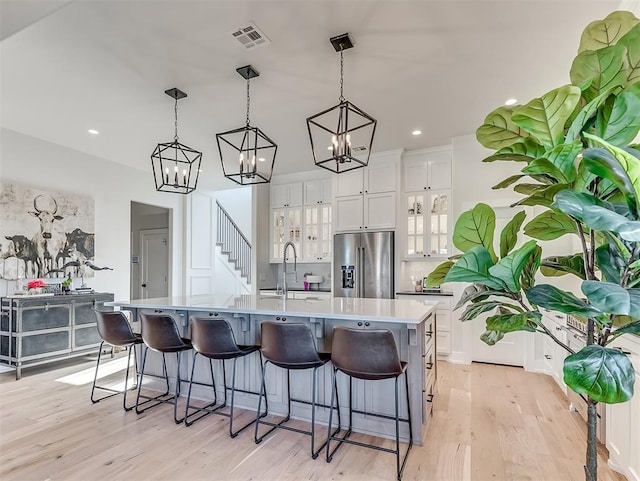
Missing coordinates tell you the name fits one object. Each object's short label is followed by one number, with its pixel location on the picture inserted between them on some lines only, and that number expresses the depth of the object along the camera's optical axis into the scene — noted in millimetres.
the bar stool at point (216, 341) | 2670
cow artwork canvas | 4281
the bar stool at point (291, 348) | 2383
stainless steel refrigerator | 5082
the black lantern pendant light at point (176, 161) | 3373
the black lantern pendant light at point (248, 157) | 2970
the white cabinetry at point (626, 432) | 1897
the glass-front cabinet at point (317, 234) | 6051
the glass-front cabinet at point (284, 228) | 6312
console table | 4023
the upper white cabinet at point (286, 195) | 6344
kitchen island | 2496
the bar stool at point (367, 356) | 2131
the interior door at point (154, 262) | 7184
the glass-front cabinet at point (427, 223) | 5012
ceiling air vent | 2484
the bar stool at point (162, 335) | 2891
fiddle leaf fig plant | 809
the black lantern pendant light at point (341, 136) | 2555
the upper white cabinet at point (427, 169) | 5031
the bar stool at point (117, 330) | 3115
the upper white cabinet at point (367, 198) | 5254
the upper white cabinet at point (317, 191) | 6113
